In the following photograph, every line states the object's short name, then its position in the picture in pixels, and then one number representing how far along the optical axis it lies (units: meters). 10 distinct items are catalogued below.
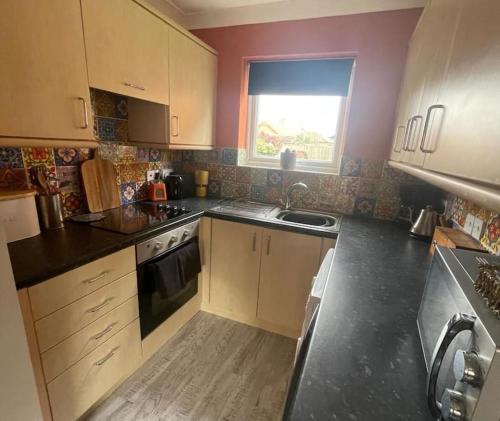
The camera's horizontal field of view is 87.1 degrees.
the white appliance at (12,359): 0.77
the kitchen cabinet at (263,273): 1.77
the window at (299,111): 2.00
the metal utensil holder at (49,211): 1.32
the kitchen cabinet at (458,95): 0.48
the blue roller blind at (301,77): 1.96
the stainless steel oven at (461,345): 0.41
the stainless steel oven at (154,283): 1.44
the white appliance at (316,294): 1.01
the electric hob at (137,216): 1.45
